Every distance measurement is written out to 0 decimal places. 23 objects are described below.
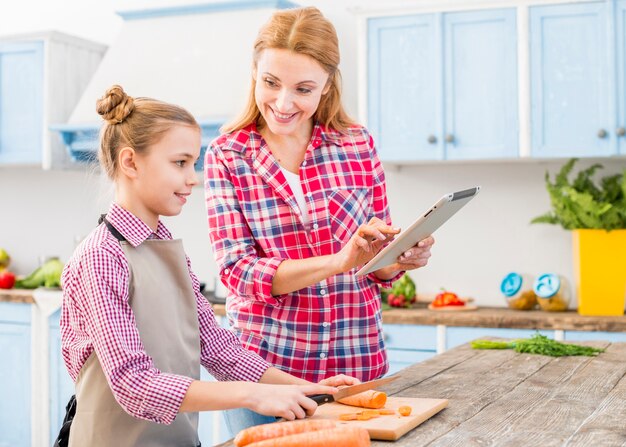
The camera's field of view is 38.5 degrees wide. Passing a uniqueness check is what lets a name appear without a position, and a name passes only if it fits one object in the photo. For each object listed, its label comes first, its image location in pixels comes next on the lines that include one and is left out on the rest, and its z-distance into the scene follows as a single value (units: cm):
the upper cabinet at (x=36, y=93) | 475
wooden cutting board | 142
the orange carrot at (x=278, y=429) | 133
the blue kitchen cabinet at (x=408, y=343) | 376
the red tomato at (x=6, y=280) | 475
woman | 197
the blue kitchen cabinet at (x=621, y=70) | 370
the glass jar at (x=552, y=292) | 381
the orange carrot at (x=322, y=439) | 130
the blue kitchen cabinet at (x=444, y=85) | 388
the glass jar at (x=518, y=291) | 392
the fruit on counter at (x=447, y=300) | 396
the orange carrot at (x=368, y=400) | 158
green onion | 229
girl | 148
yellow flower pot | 368
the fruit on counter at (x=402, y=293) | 401
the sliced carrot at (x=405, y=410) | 153
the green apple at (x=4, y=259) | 519
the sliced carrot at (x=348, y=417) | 151
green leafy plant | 362
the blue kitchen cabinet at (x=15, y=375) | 458
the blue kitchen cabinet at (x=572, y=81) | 373
